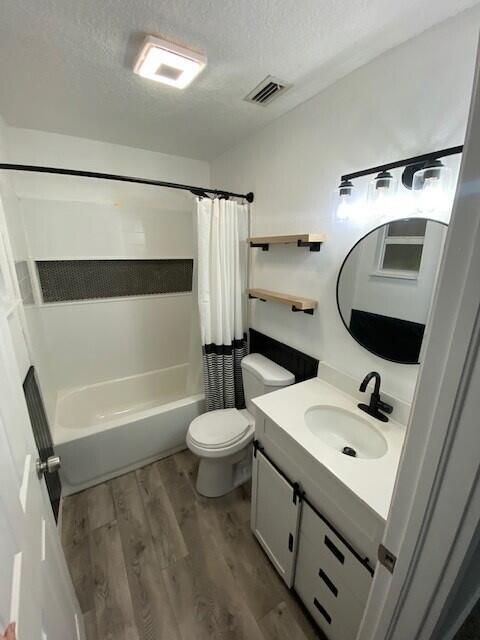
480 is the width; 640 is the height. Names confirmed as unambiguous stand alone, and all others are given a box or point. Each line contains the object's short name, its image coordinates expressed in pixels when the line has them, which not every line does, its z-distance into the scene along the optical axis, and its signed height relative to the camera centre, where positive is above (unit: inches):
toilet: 64.0 -44.8
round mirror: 42.9 -6.0
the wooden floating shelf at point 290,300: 60.1 -11.4
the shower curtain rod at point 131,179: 53.7 +16.1
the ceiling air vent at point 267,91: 50.6 +31.6
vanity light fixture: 37.2 +10.0
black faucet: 46.9 -27.2
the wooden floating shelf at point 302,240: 55.6 +2.5
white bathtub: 68.8 -52.4
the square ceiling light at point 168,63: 41.2 +30.6
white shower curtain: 72.8 -12.8
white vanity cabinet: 36.8 -47.8
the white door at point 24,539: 18.4 -23.8
